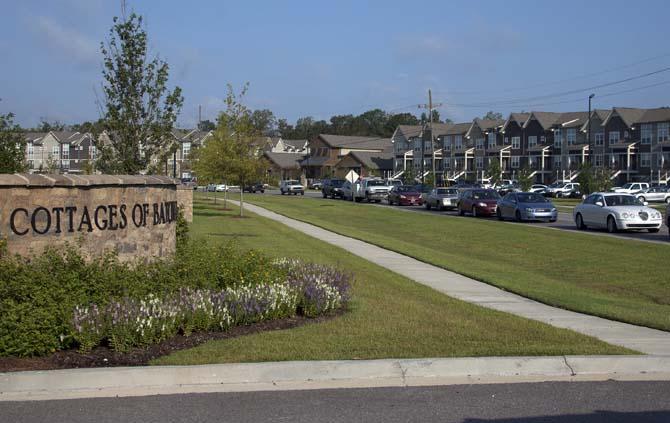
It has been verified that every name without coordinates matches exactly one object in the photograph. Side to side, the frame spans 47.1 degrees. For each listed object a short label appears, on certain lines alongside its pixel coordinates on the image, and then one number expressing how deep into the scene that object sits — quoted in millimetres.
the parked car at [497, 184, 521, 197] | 72675
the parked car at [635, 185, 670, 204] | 62406
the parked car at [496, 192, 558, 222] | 34156
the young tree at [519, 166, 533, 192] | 72438
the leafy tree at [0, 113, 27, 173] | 16469
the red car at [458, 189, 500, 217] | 38781
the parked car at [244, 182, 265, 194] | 85331
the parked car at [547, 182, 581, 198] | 75812
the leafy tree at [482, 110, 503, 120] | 186612
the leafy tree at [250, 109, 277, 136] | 177725
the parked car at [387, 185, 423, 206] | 52344
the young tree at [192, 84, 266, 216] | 33969
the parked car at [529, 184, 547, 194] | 77475
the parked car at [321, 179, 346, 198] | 64662
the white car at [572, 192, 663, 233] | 27328
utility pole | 72375
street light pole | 92744
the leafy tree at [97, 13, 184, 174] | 14297
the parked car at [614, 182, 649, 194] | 66656
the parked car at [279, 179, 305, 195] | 76562
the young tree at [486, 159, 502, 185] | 85688
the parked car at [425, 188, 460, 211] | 45906
